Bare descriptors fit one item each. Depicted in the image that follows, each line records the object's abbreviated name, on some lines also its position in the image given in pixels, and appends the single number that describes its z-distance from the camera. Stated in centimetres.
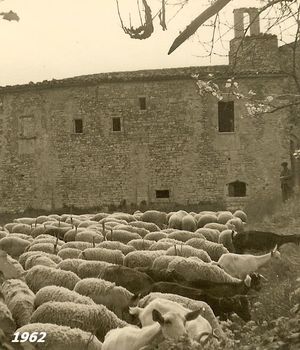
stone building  2803
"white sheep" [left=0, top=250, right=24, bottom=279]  933
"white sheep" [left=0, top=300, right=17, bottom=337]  728
